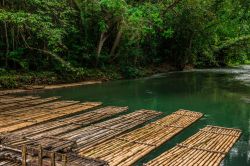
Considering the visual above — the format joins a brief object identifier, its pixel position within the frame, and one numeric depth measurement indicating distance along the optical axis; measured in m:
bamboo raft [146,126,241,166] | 6.73
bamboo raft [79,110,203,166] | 6.87
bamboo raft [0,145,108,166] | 5.65
